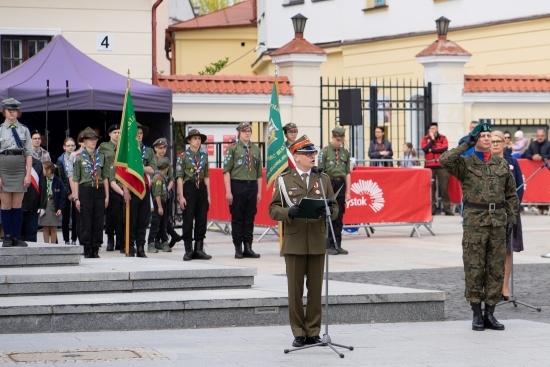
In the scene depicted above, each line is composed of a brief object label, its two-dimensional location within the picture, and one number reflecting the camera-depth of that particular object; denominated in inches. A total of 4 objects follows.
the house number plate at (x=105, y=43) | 1044.5
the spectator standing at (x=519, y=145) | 1112.2
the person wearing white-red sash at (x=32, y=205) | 717.9
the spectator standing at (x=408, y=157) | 1095.4
